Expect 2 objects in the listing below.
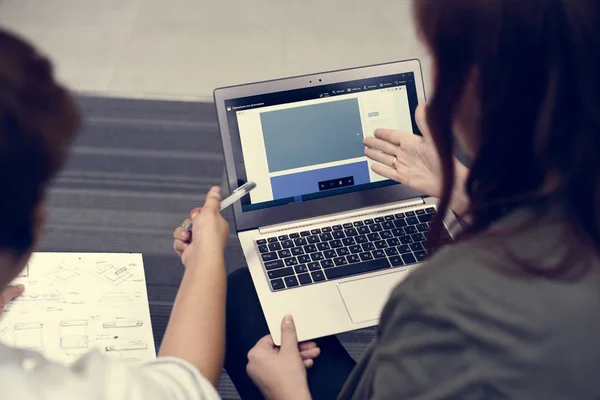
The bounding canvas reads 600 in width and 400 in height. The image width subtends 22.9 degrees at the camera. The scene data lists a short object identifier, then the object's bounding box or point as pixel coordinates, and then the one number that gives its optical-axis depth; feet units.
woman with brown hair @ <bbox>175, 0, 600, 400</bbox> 5.37
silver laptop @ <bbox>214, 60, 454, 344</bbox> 6.66
